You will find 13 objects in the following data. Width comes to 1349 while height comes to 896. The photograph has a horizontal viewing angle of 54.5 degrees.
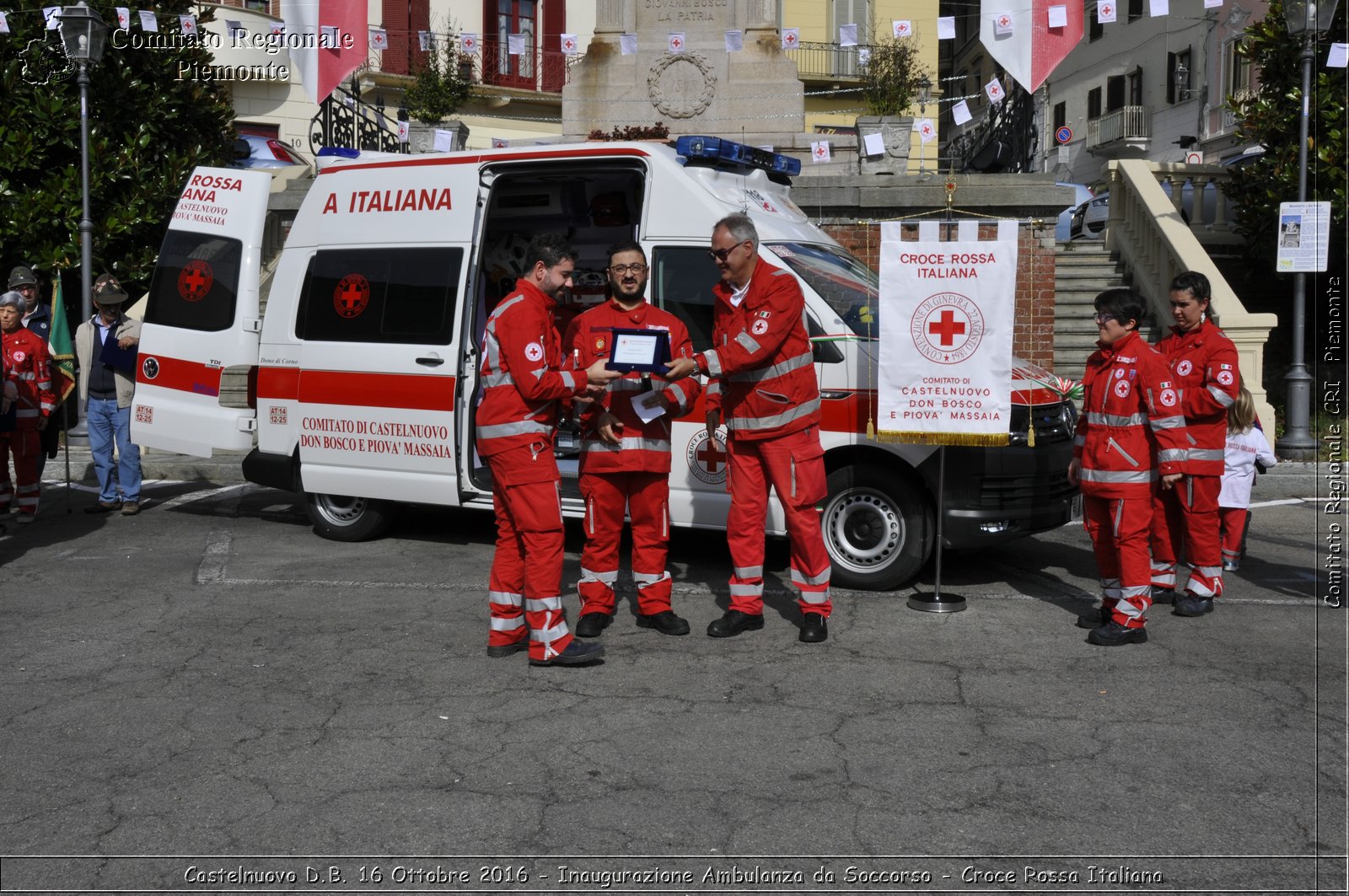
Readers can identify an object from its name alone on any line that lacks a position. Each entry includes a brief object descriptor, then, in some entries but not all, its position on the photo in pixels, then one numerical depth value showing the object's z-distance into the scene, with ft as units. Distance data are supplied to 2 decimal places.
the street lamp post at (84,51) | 41.81
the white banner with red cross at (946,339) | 22.13
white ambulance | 23.70
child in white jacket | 24.29
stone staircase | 45.03
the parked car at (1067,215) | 70.13
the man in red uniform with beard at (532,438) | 18.99
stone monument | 59.00
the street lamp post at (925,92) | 94.17
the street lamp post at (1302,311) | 41.57
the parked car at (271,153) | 81.35
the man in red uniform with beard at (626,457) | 20.52
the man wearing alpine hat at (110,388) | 33.27
